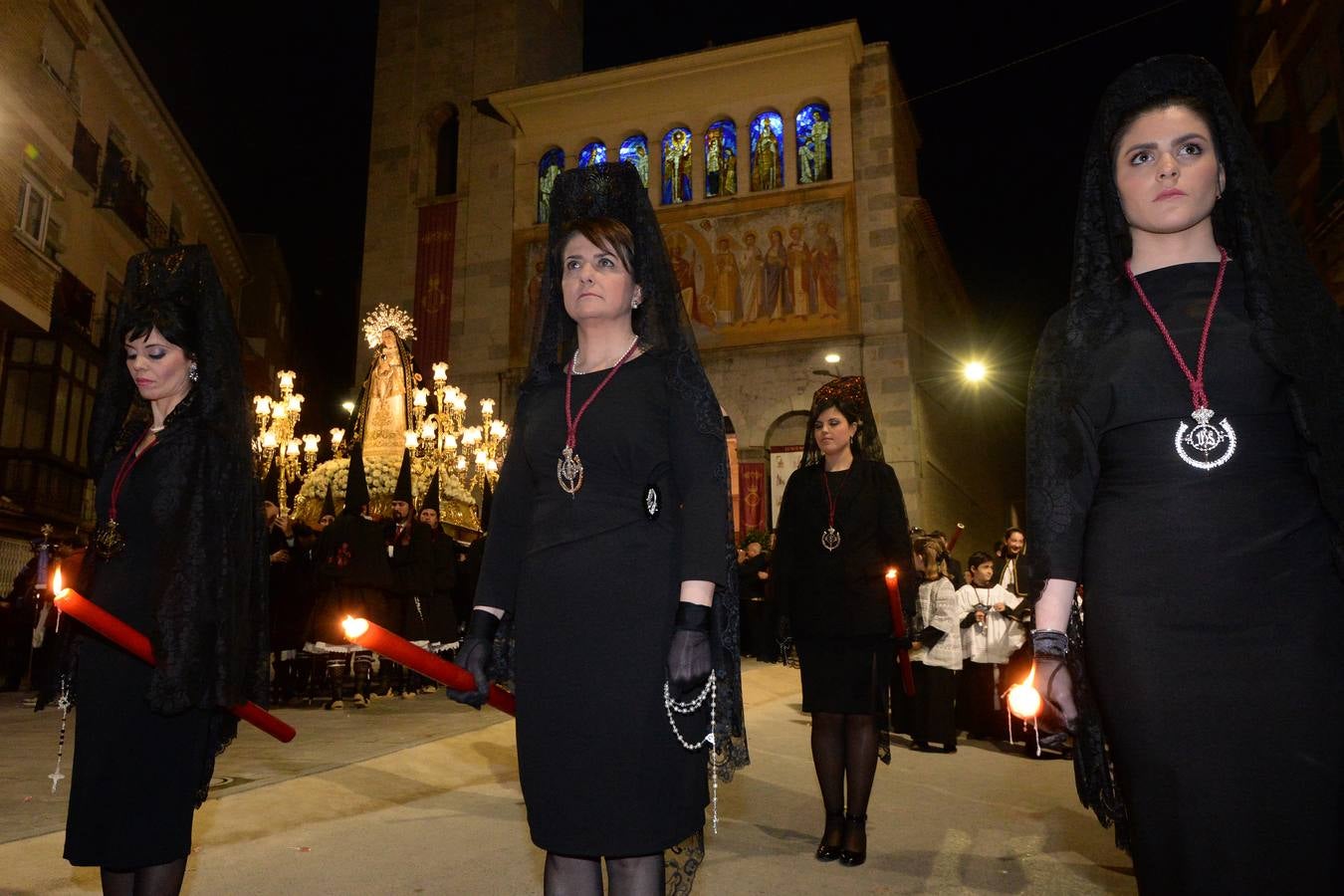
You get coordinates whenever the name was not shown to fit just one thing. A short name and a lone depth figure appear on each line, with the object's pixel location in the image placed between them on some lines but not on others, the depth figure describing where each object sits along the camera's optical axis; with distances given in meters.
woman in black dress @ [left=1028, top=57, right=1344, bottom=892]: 1.80
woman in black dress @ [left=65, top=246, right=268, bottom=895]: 2.56
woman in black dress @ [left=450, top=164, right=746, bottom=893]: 2.23
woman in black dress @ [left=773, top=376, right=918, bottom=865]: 4.37
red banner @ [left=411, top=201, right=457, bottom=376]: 25.92
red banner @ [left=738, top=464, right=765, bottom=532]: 22.03
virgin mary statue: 15.55
